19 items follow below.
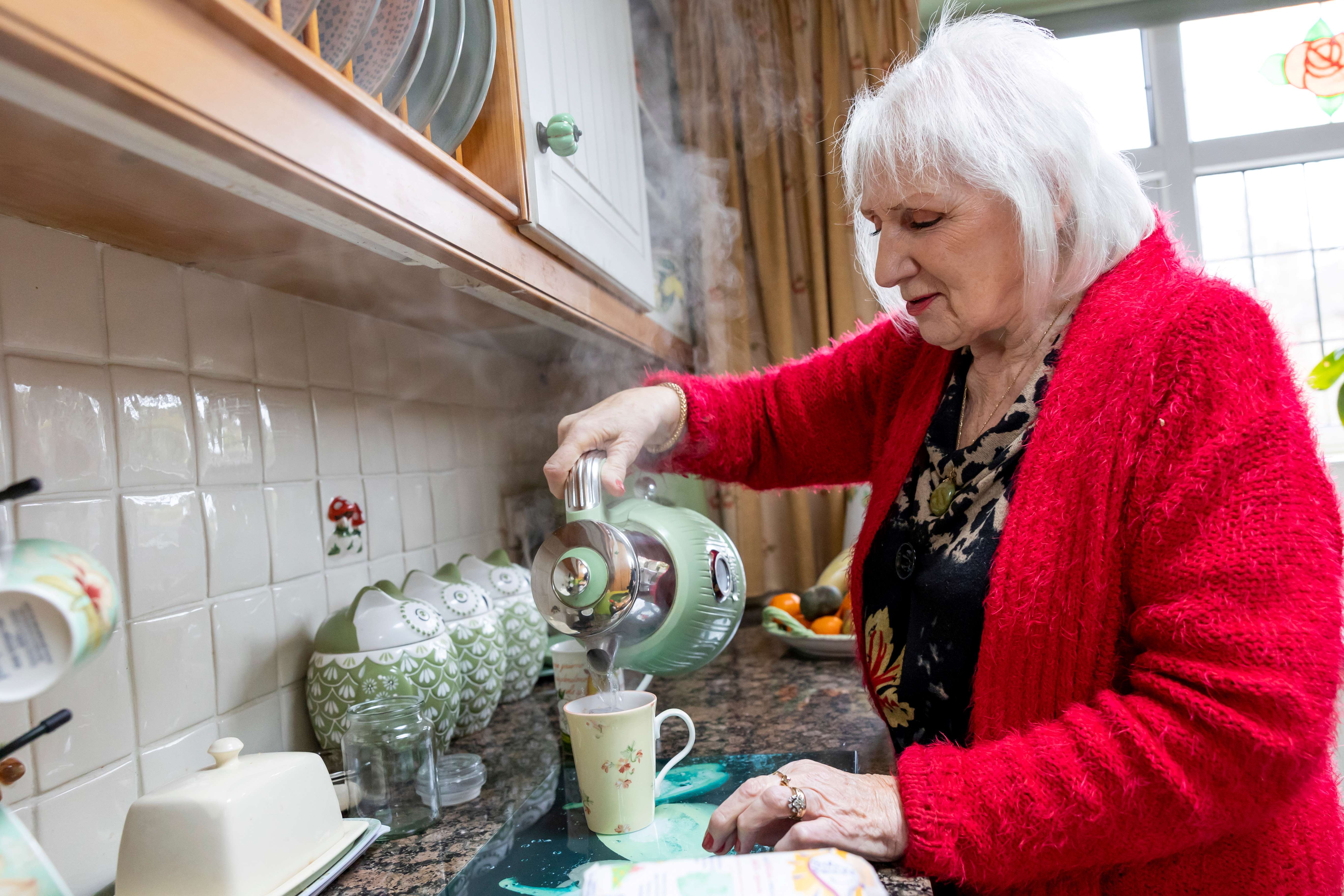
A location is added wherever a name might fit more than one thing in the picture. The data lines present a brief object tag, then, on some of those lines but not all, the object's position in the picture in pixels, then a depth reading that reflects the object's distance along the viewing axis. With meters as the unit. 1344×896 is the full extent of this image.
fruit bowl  1.46
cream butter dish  0.63
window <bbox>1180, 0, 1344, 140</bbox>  2.30
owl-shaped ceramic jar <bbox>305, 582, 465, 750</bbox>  0.96
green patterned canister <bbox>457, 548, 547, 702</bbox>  1.26
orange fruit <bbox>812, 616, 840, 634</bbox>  1.52
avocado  1.58
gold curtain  2.28
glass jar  0.87
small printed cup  1.02
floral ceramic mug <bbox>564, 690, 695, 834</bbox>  0.77
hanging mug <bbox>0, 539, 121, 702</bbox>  0.43
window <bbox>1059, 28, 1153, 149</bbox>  2.41
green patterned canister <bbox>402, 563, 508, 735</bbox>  1.09
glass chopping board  0.76
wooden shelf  0.43
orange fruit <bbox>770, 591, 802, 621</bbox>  1.69
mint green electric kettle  0.80
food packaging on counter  0.58
